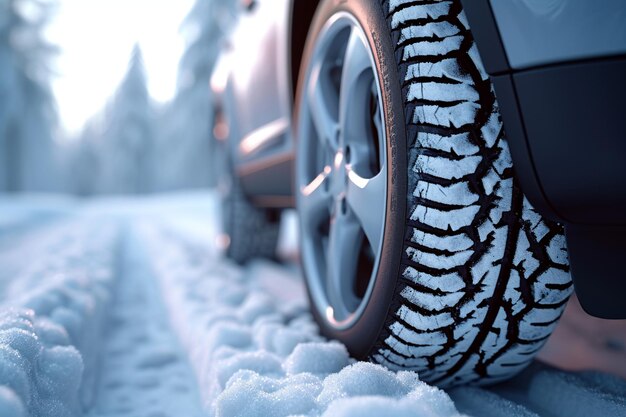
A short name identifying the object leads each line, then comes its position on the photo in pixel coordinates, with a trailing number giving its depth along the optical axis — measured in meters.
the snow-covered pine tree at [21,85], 21.62
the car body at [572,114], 0.79
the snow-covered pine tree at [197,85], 20.36
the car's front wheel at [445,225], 0.98
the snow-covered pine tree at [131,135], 34.91
